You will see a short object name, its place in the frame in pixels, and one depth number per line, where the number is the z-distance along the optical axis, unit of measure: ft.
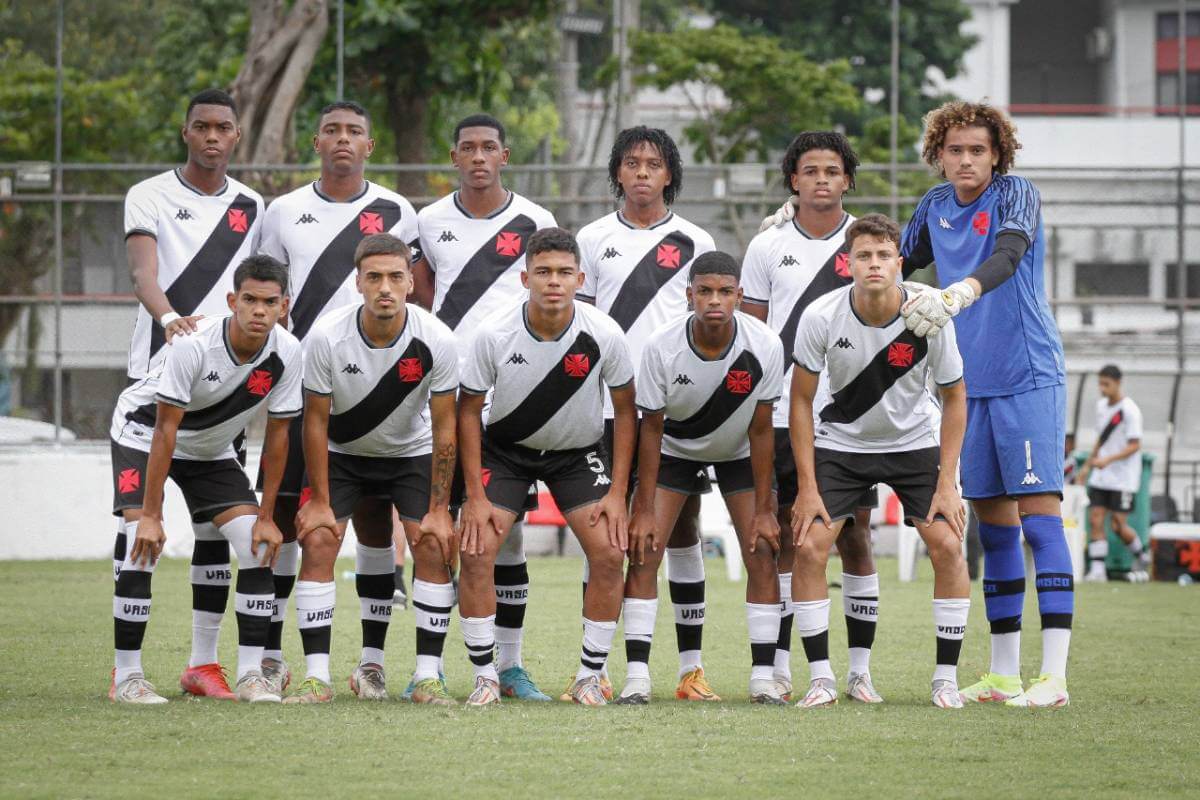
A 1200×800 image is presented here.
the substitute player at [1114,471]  102.83
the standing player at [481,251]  46.39
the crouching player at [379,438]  42.65
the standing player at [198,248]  45.32
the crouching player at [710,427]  43.37
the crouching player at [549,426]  42.86
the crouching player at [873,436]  42.29
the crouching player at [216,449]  42.52
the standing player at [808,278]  45.21
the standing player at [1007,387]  43.65
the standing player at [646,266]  46.32
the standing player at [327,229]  46.98
